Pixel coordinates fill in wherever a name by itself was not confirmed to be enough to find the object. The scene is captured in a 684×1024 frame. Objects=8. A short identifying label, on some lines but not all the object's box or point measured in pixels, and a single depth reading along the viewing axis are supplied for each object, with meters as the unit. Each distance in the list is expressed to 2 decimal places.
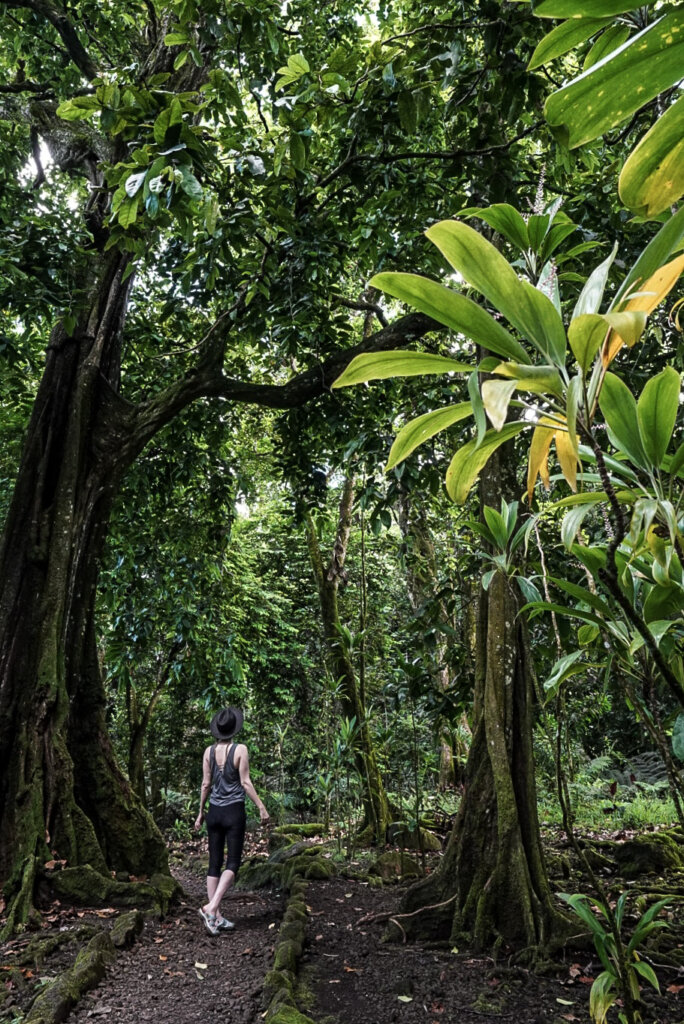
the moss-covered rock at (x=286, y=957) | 3.22
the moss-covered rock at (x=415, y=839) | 5.94
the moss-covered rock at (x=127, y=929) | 3.48
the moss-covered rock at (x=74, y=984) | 2.52
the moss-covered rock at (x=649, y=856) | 4.69
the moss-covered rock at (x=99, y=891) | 3.92
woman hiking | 4.32
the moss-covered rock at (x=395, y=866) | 5.41
